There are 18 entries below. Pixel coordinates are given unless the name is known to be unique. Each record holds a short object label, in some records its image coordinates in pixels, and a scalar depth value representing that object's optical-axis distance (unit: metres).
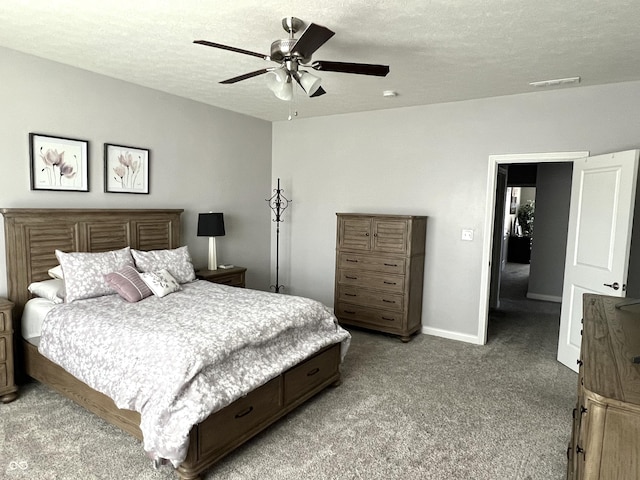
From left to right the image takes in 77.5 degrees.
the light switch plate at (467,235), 4.53
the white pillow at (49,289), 3.20
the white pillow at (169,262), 3.71
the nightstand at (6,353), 2.94
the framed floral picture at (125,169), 3.93
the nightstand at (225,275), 4.46
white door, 3.32
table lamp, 4.61
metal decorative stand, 5.87
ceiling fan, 2.40
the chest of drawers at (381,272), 4.49
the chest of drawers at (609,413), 1.16
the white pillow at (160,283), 3.38
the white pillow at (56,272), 3.40
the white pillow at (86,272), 3.18
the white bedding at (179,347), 2.11
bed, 2.33
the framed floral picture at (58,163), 3.40
